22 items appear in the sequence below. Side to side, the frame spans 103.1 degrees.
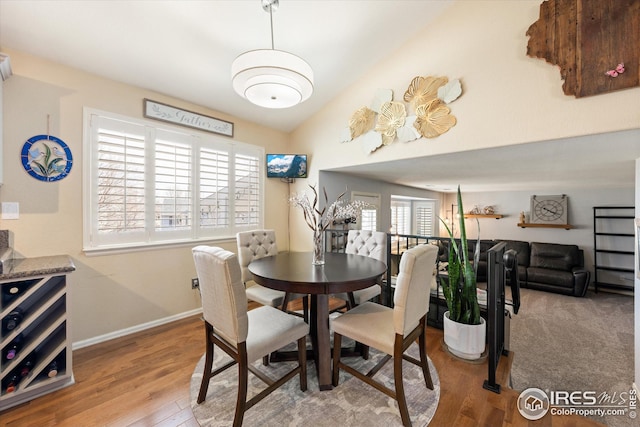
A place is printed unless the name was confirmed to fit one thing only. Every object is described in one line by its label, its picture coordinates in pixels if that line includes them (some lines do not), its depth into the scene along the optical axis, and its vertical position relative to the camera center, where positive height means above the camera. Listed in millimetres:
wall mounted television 3673 +719
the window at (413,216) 6137 -51
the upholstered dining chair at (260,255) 2326 -468
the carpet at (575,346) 2258 -1492
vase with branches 2142 -178
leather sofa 4621 -1044
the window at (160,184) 2408 +328
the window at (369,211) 4220 +50
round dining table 1644 -439
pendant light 1549 +880
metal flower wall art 2369 +1041
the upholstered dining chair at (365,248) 2471 -382
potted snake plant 2162 -867
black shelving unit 4852 -636
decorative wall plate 2080 +467
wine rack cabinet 1657 -865
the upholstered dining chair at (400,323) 1504 -743
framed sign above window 2688 +1103
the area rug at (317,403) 1546 -1253
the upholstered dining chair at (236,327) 1410 -742
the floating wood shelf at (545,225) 5405 -245
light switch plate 2002 +23
